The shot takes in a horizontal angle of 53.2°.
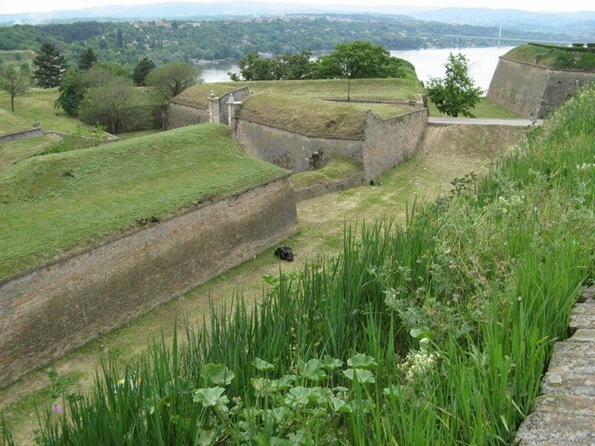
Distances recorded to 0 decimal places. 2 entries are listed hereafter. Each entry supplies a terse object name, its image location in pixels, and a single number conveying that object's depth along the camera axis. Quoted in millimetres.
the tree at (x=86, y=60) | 46406
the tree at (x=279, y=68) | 42094
